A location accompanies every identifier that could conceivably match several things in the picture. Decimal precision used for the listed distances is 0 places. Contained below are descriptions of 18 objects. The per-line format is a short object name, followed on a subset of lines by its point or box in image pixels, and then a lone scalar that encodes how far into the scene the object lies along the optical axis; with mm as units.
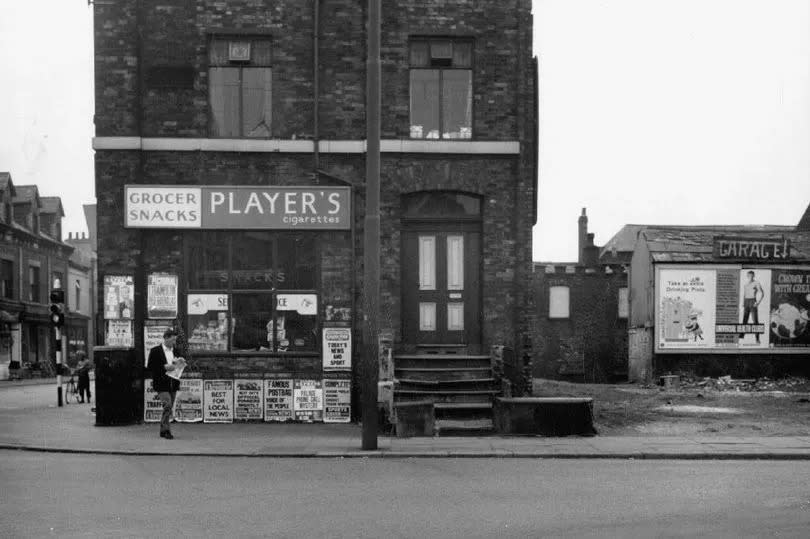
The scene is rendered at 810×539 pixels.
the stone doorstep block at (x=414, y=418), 14906
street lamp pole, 13242
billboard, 30047
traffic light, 22391
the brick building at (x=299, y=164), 17328
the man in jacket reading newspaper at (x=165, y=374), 14789
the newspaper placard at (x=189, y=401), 17266
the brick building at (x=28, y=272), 47312
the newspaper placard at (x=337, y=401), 17281
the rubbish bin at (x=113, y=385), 16500
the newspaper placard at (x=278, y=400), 17250
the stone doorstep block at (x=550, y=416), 14883
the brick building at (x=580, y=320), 45531
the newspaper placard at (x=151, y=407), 17172
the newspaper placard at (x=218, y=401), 17250
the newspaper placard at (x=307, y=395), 17297
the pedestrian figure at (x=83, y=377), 24656
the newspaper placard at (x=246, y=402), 17266
